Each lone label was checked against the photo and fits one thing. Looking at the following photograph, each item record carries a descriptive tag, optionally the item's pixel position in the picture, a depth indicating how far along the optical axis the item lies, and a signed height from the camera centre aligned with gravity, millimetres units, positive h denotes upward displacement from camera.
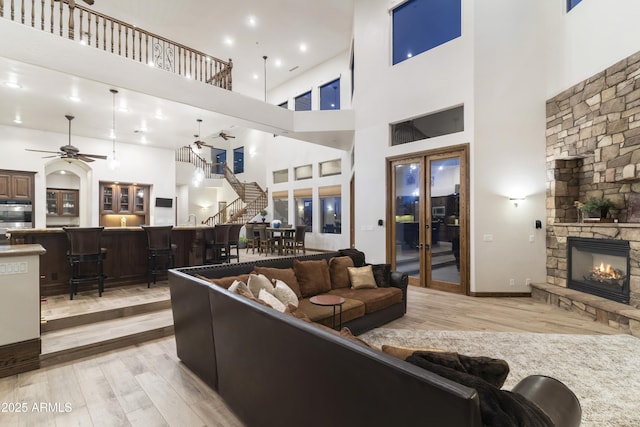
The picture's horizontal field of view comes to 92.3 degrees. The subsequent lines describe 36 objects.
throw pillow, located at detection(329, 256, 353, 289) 4445 -840
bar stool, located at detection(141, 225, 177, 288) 5426 -521
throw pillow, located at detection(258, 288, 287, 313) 2769 -776
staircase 13906 +818
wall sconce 5467 +244
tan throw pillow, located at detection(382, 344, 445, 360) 1361 -623
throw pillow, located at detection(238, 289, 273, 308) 2524 -644
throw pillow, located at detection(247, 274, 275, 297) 3033 -692
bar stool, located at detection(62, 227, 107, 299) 4613 -518
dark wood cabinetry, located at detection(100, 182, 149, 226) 9102 +501
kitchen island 4781 -641
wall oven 7422 +103
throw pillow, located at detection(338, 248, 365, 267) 4941 -664
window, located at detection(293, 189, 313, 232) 11961 +313
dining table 10023 -623
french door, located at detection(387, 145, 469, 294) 5664 -69
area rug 2328 -1462
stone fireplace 4184 +774
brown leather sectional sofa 1043 -730
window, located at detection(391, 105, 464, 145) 5797 +1779
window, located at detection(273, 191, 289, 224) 12996 +422
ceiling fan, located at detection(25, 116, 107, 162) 6048 +1283
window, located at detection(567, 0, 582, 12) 5141 +3532
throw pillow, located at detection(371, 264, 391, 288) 4516 -892
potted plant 4568 +105
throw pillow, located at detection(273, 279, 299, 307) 3282 -851
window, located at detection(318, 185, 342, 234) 10922 +234
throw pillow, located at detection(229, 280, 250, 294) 2617 -611
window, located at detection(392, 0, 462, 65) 5883 +3844
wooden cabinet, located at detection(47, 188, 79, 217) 8820 +461
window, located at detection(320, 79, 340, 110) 10627 +4251
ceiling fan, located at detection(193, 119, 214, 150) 8643 +2153
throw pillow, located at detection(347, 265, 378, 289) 4371 -907
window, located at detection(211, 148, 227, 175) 18581 +3711
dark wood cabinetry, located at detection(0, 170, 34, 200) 7371 +808
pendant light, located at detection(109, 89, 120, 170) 5374 +2173
